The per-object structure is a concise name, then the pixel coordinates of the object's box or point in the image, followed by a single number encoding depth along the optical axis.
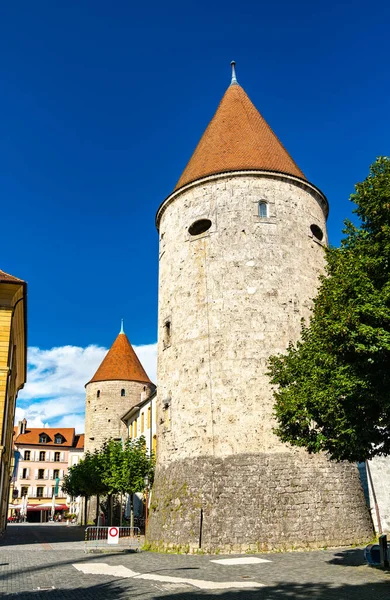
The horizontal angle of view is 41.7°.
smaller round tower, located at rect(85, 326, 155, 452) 37.94
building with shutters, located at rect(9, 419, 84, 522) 57.69
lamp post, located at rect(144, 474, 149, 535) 21.92
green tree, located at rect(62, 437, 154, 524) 21.81
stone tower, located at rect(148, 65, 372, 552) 14.56
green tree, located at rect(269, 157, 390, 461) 8.40
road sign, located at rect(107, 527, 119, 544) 14.54
